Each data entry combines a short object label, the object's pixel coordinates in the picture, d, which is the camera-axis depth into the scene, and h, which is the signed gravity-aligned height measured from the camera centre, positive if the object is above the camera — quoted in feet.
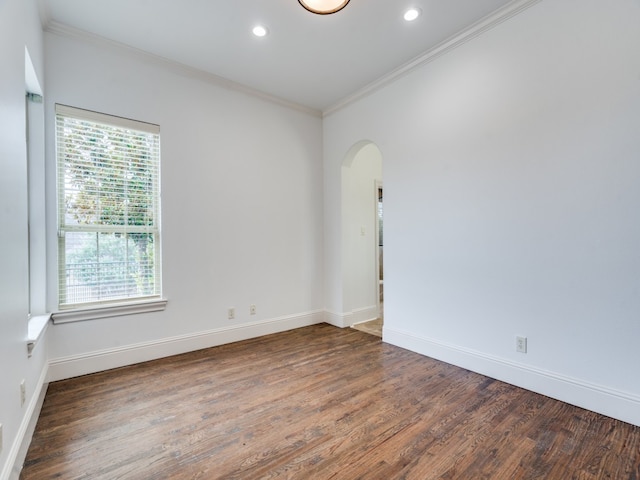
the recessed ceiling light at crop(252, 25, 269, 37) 8.61 +6.05
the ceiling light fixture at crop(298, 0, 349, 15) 6.52 +5.09
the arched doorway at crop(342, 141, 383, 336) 13.52 +0.26
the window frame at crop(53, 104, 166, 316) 8.45 +0.42
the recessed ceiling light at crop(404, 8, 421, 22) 7.99 +6.01
